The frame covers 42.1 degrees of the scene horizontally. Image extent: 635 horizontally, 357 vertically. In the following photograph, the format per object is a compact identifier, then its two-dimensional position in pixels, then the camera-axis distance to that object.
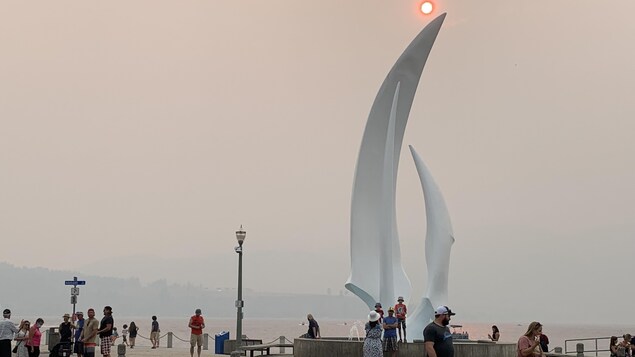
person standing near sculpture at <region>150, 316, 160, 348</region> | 29.39
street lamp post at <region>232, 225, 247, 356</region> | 21.52
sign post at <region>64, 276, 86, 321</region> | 23.23
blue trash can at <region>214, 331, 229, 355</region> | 25.22
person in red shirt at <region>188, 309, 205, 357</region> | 20.50
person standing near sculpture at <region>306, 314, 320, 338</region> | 21.45
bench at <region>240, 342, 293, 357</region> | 19.02
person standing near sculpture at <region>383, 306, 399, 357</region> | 15.42
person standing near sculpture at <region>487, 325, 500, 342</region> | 22.28
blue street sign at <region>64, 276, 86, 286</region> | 23.69
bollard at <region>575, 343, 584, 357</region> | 26.89
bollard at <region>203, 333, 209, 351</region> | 30.35
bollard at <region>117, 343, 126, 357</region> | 18.02
